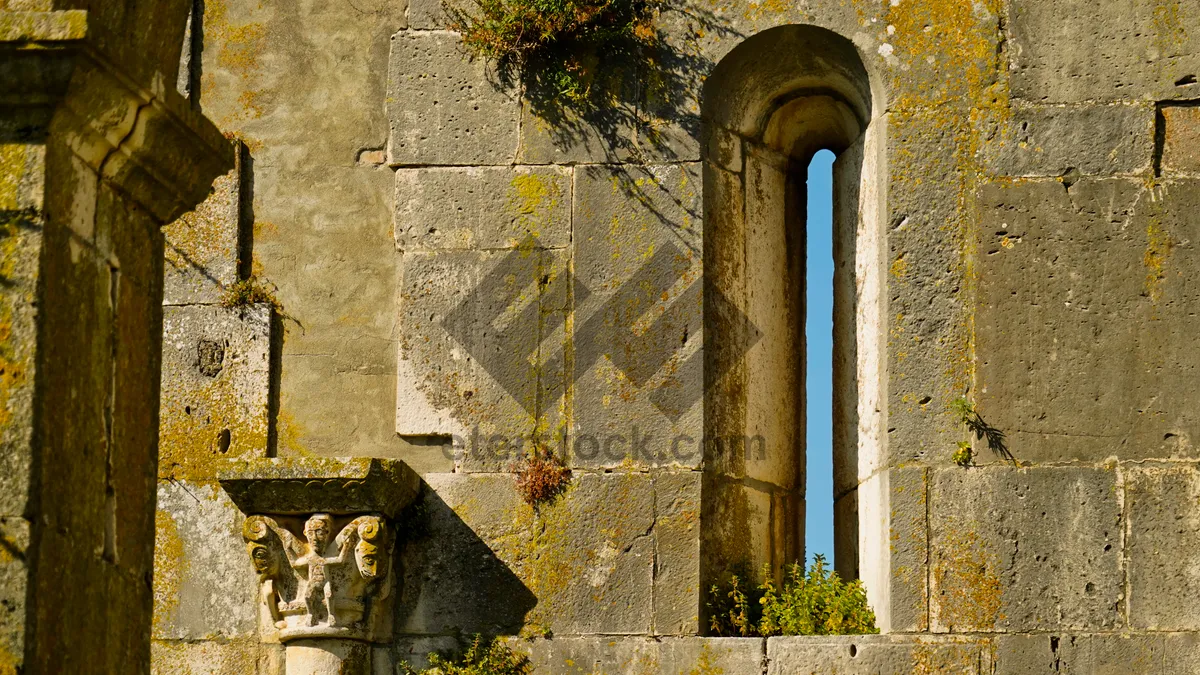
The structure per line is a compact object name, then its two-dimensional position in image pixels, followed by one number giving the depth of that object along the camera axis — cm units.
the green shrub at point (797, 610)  1605
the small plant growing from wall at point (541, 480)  1630
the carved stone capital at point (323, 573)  1595
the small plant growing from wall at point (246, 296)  1723
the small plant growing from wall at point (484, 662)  1595
